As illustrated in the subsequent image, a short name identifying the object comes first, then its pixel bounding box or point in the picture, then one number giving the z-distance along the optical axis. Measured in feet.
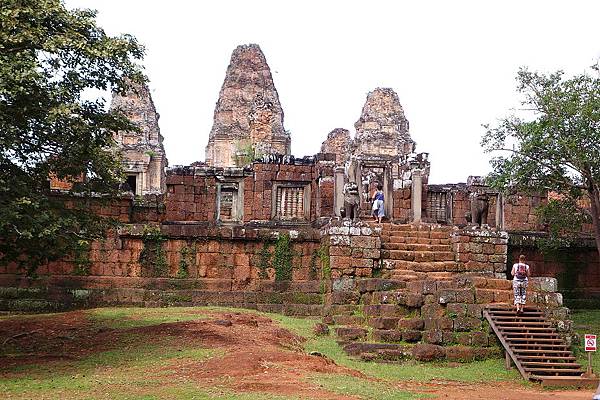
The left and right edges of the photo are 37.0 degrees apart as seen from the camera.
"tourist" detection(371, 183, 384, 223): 77.77
